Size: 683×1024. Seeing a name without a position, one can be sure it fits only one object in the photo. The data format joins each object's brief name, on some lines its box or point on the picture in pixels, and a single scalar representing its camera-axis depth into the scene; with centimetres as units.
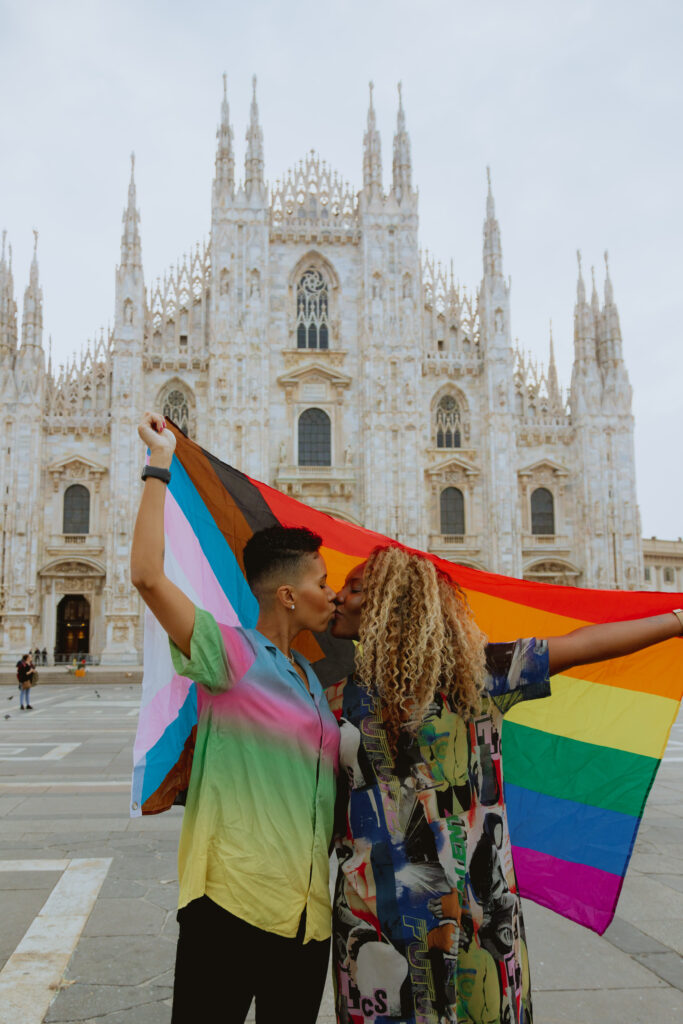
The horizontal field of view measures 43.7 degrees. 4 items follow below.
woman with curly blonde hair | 211
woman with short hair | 214
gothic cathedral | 3353
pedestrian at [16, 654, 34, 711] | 1681
